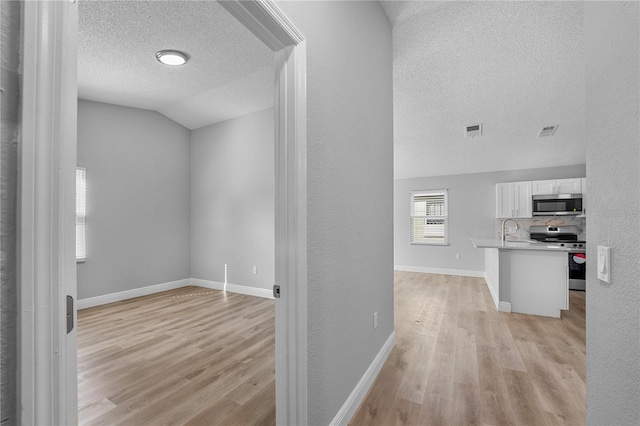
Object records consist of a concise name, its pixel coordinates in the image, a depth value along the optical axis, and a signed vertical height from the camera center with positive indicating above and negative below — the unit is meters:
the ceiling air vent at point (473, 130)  4.28 +1.25
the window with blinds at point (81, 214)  4.05 +0.00
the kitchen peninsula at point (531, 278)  3.65 -0.81
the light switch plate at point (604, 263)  0.88 -0.15
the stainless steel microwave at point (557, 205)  5.51 +0.18
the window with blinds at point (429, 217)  7.16 -0.07
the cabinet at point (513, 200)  5.99 +0.30
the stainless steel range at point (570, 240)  5.19 -0.50
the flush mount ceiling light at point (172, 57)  3.08 +1.66
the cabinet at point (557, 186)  5.60 +0.54
